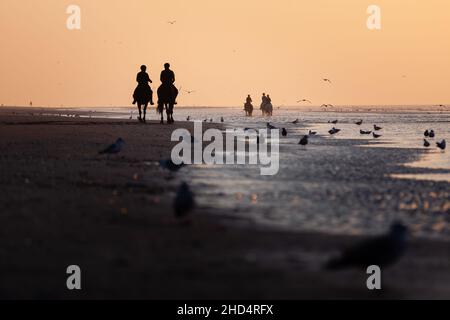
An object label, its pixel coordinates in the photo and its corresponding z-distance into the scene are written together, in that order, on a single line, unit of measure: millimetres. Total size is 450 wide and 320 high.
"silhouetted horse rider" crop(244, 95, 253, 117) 65500
